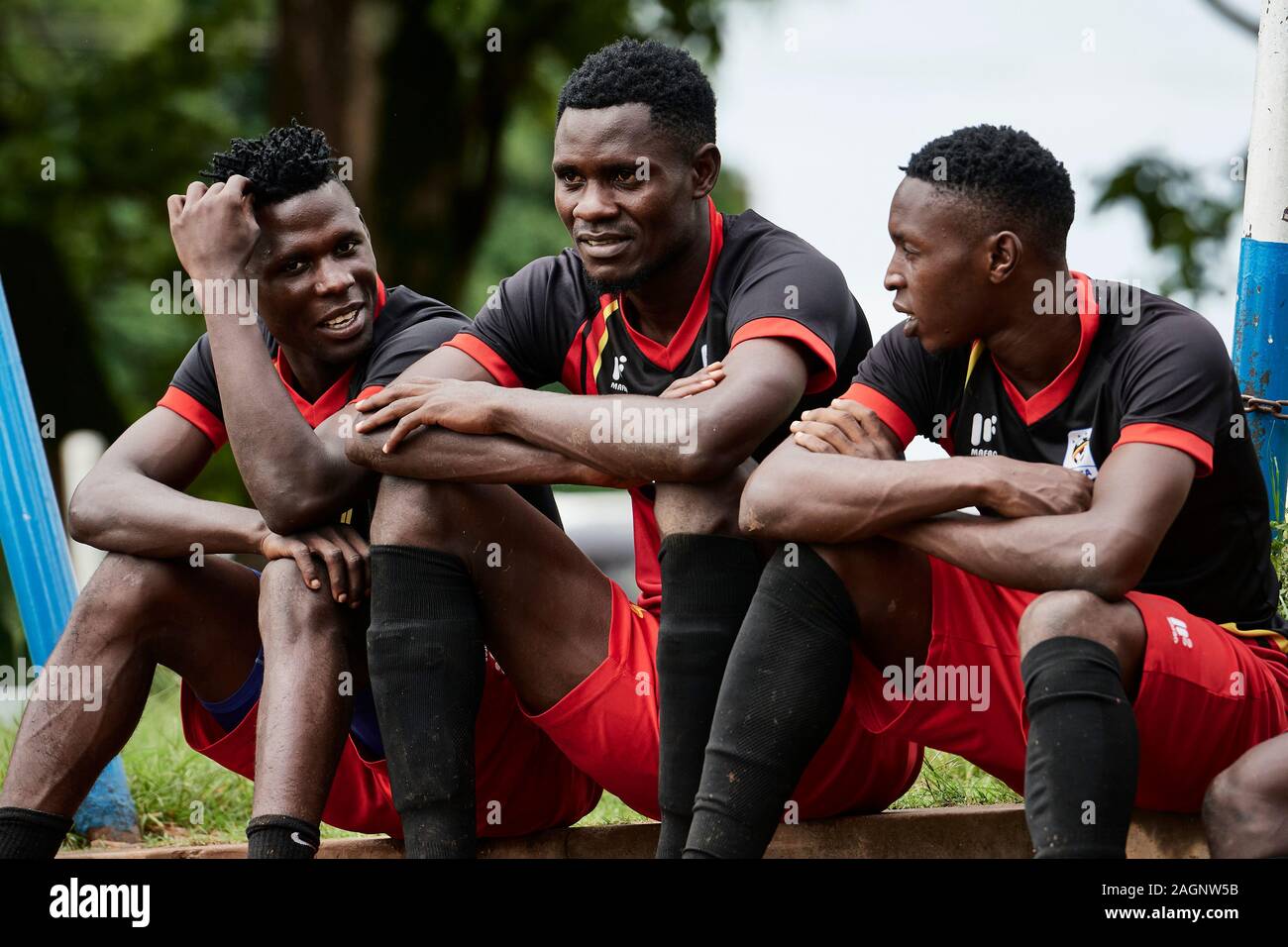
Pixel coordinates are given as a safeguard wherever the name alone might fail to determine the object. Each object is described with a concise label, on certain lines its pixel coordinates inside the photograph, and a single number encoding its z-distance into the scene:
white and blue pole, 3.90
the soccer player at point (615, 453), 3.08
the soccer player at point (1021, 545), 2.68
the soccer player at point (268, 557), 3.27
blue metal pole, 4.70
